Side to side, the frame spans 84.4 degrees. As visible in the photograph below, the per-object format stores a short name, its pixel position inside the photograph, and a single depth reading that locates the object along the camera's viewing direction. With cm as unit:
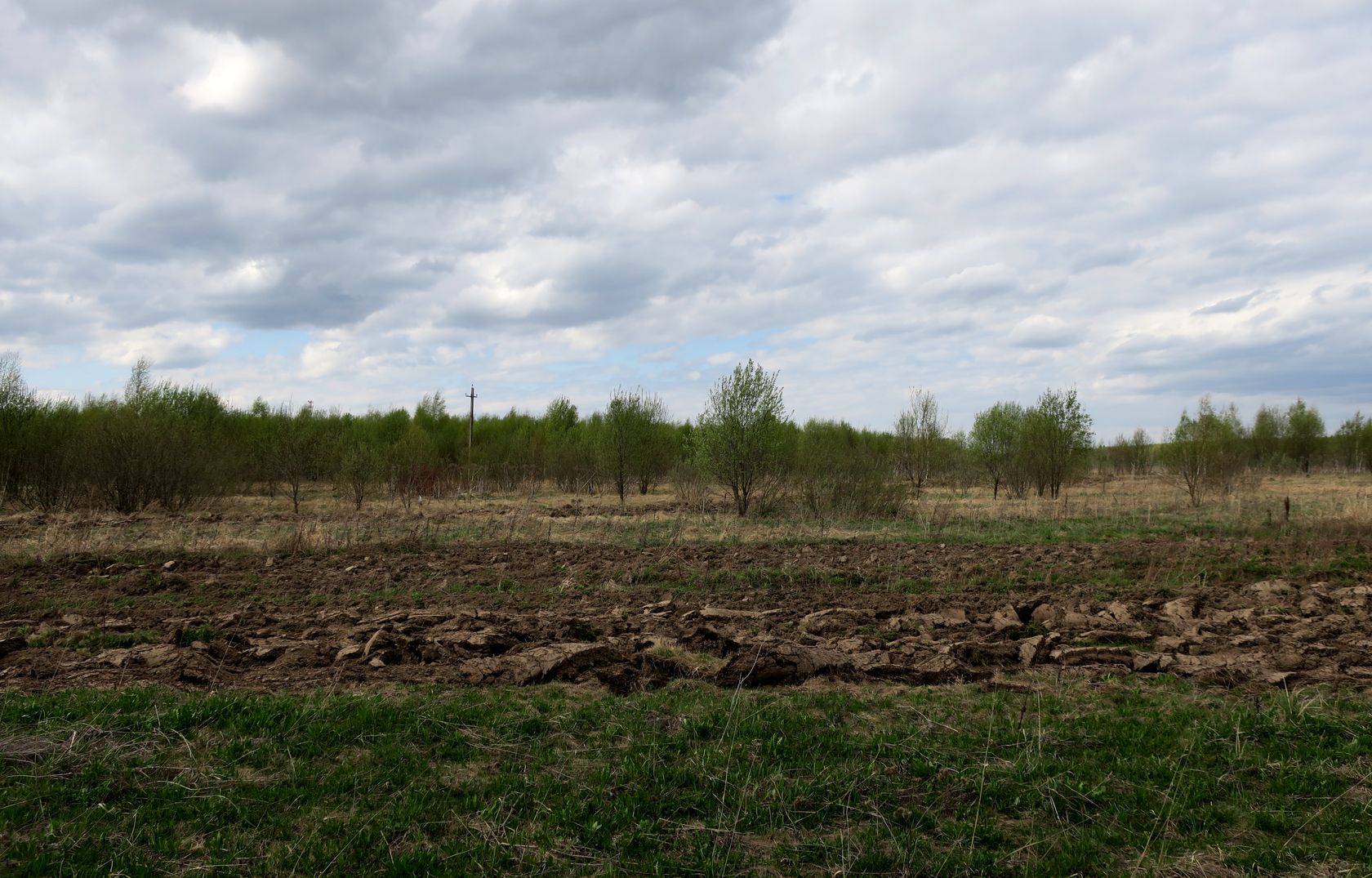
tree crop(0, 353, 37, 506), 2455
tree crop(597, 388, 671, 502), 3372
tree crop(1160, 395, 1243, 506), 2952
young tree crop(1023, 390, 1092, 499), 3728
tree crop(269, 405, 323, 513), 2836
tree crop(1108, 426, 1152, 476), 4934
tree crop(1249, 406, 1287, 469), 5753
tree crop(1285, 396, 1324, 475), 5931
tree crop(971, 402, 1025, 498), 3950
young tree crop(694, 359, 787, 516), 2603
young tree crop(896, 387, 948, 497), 4528
